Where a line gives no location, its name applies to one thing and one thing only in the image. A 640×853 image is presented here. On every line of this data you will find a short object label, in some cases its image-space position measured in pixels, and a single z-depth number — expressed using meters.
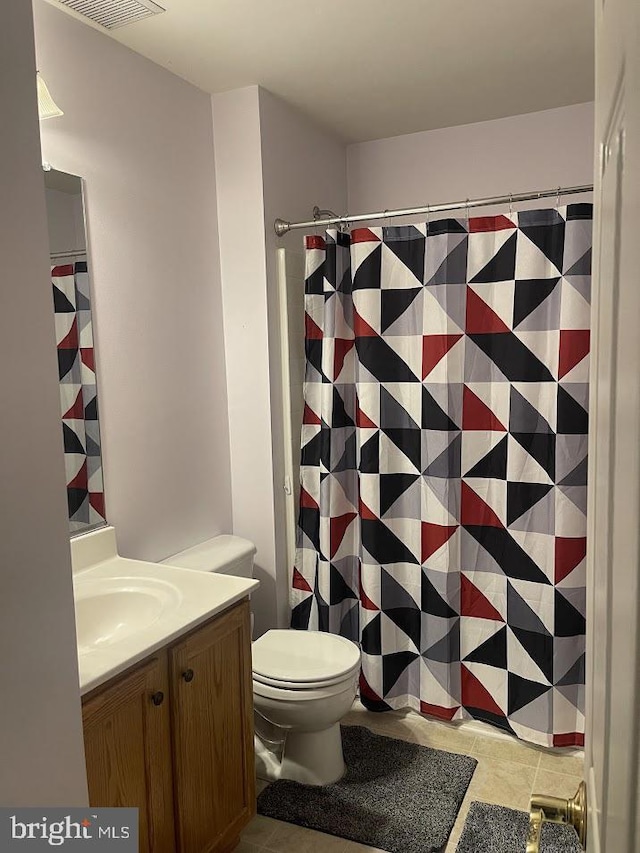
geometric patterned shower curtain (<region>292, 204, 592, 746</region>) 2.38
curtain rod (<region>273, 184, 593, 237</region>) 2.29
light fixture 1.80
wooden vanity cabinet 1.53
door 0.46
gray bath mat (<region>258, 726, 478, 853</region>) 2.11
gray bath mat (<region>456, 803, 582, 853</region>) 2.04
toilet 2.23
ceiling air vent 2.00
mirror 2.08
